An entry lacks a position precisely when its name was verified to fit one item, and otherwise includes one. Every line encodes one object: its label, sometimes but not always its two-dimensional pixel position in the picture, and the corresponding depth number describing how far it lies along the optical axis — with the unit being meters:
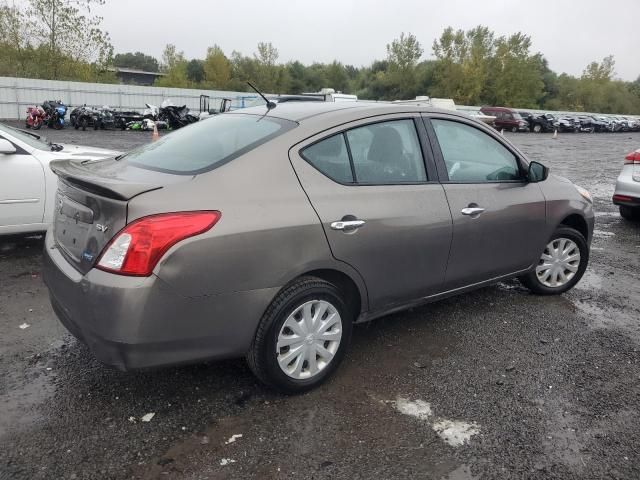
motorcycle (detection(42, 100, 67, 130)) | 22.81
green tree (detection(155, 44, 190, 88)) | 60.24
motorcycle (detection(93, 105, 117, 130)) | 24.05
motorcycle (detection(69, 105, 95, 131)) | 23.44
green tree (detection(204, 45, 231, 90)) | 67.00
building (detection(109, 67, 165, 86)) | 106.12
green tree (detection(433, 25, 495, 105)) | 64.06
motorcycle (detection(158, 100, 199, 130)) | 25.53
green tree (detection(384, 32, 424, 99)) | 67.31
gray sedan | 2.49
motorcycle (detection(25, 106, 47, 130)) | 22.09
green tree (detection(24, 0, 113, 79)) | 34.72
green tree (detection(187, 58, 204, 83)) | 86.98
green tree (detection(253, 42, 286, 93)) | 65.75
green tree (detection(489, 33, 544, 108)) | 67.22
